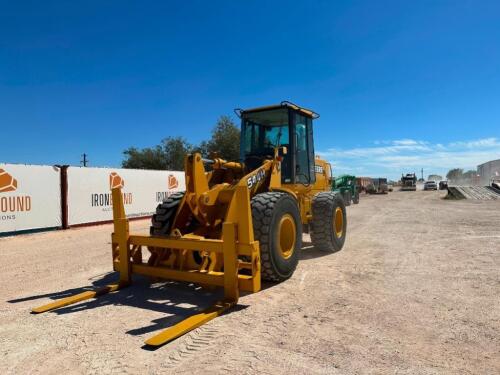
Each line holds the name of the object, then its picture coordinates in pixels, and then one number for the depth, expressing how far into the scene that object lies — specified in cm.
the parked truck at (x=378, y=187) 4909
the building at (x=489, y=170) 6012
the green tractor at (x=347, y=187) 2702
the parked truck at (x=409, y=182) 5786
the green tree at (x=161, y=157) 4853
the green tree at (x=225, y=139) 4250
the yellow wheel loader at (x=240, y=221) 502
